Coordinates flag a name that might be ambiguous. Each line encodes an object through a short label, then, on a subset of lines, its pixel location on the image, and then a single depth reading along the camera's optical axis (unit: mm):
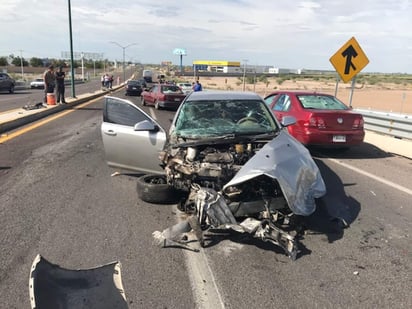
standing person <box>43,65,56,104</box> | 19766
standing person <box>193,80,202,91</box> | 24203
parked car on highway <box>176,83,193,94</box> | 37138
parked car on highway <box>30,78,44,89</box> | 46938
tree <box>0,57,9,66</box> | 115119
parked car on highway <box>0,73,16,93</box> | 33656
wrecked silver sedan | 4438
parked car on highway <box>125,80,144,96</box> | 37281
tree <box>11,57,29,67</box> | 133125
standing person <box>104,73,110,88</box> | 43500
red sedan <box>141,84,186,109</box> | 22547
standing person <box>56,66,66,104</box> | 20372
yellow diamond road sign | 14445
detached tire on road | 5609
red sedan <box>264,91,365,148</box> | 9375
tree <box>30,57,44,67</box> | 146250
